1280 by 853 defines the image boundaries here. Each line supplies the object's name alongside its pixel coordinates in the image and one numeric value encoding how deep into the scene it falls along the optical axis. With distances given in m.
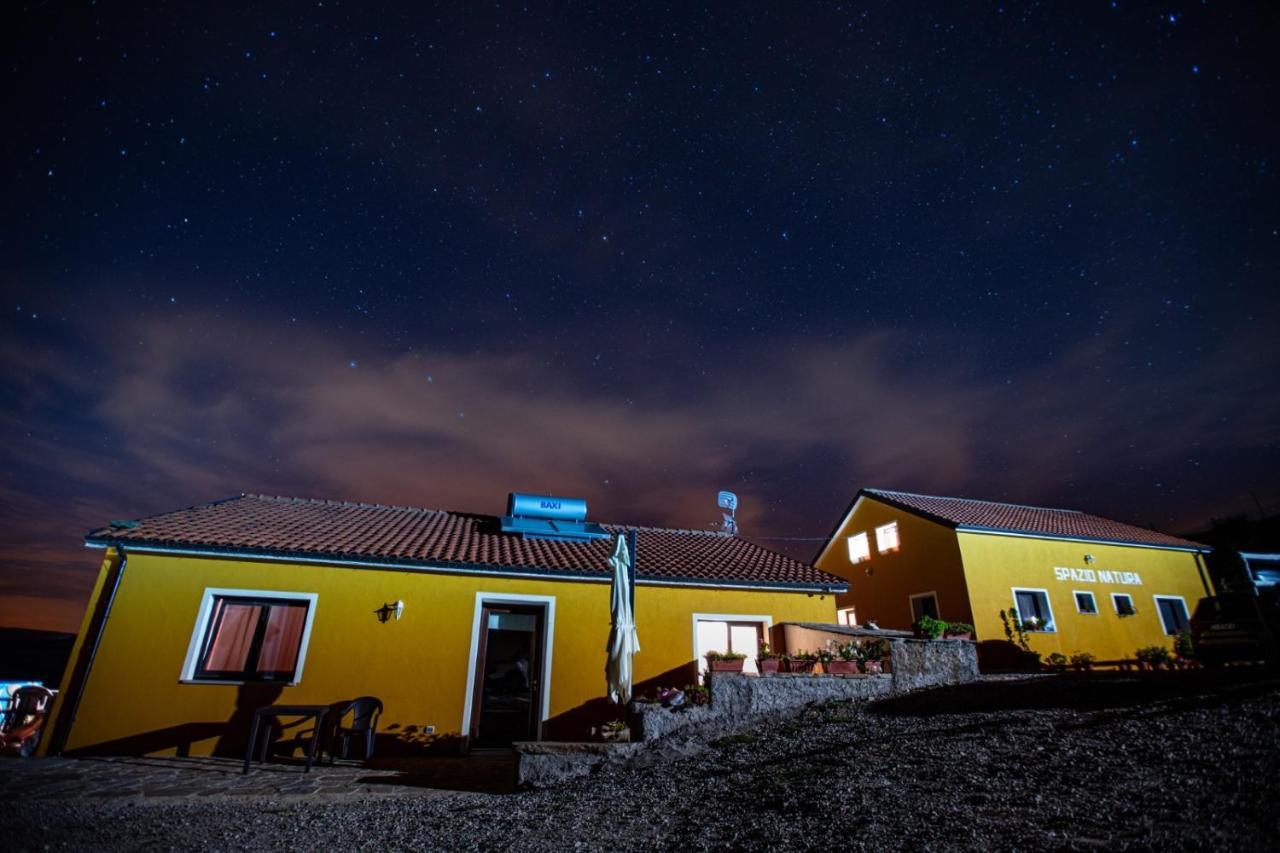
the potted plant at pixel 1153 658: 16.86
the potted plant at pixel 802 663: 11.38
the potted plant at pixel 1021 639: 17.61
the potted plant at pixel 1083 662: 17.37
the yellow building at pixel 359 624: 10.34
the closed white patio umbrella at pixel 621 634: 9.43
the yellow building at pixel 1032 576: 18.88
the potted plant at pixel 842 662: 11.10
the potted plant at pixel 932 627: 13.81
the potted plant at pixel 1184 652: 17.05
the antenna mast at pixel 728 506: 20.31
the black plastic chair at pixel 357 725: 10.21
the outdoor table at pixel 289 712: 8.70
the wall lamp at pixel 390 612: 11.65
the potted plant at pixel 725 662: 11.62
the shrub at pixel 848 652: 11.34
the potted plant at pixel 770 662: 11.56
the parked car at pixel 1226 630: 11.91
